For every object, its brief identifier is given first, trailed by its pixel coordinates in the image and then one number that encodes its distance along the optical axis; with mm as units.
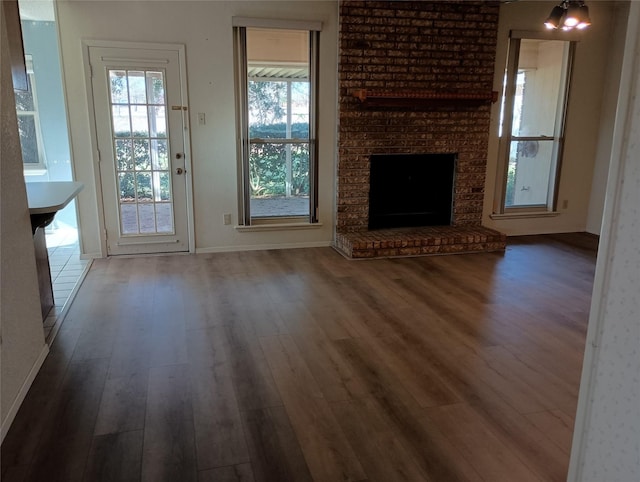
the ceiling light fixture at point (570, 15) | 4016
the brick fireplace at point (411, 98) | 5102
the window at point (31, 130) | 5402
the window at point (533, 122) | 5793
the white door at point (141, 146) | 4711
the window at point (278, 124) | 5141
